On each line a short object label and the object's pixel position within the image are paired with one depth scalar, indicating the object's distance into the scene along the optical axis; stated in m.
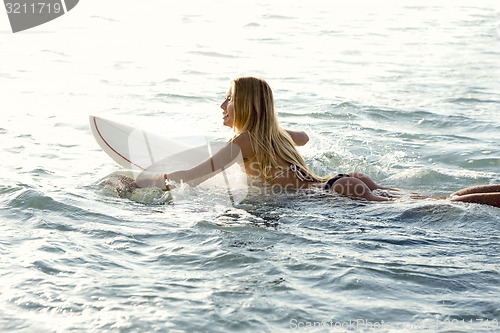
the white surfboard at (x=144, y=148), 6.30
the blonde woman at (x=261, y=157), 5.15
